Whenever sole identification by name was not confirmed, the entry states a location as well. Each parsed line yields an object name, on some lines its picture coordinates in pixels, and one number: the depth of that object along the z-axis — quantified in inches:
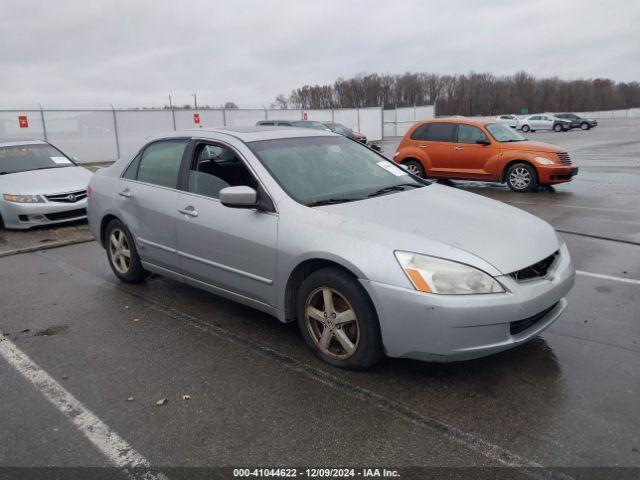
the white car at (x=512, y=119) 1862.7
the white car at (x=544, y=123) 1825.3
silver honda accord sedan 117.1
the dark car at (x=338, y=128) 914.1
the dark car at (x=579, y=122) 1877.0
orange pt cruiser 435.2
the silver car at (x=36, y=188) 320.2
